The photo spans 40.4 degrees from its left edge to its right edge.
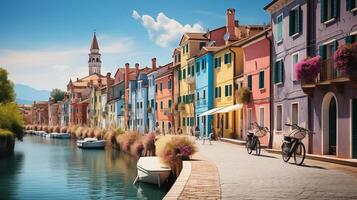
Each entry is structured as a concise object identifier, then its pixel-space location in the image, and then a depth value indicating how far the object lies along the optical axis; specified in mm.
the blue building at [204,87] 47312
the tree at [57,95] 169875
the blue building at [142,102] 75125
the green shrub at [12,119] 58362
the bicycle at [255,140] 25344
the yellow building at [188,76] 53531
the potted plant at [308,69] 21875
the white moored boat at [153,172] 24281
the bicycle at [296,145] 19155
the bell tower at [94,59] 176500
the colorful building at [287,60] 24906
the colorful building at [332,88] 20094
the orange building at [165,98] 61656
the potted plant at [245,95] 35541
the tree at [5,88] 73238
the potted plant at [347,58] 18297
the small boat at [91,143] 64275
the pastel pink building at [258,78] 31547
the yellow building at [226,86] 40938
